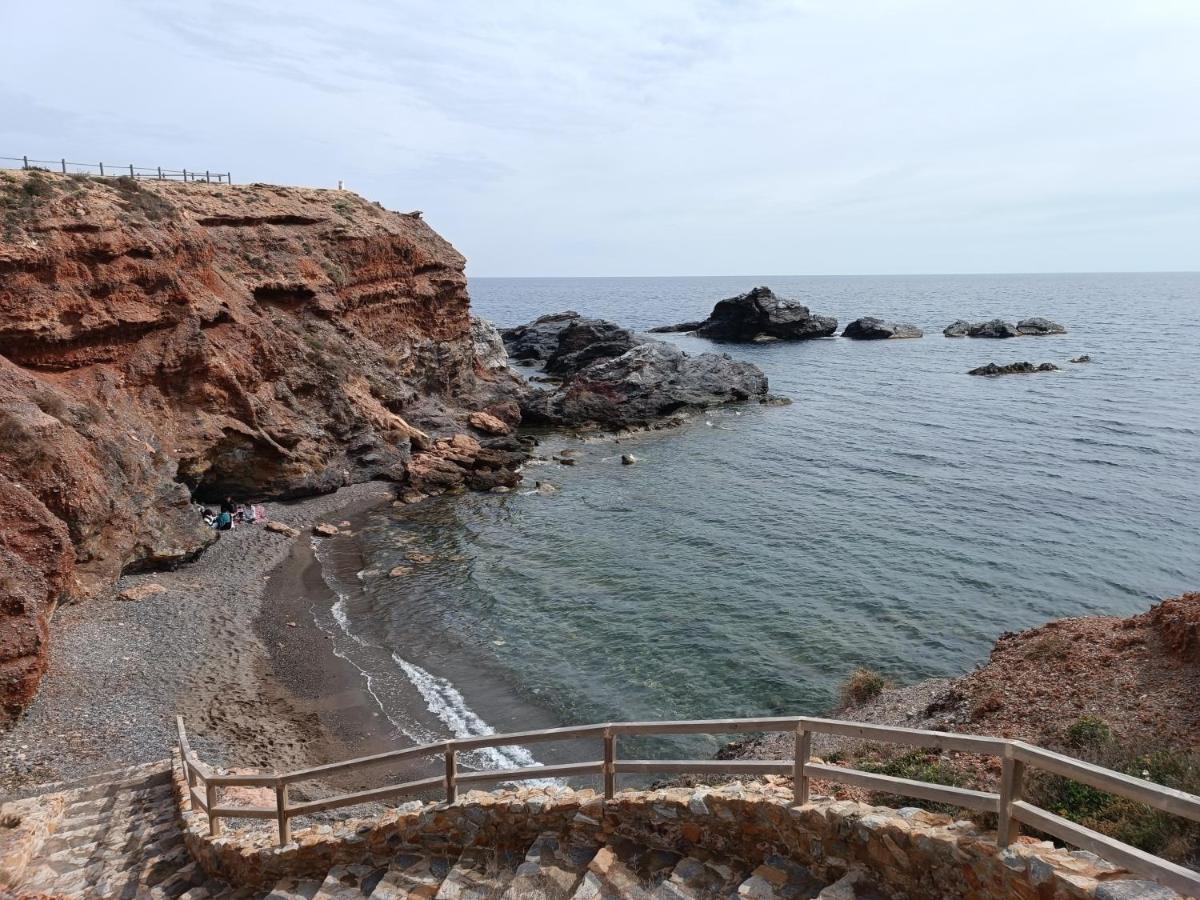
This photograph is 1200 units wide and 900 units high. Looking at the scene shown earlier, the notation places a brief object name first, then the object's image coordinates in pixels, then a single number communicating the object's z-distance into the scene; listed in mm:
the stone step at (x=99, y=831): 11703
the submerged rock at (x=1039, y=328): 104875
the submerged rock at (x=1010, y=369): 71875
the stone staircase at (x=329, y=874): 7293
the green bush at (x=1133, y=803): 6750
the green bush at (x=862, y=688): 18656
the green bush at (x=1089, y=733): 12594
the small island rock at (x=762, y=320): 100750
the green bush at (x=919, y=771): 10109
